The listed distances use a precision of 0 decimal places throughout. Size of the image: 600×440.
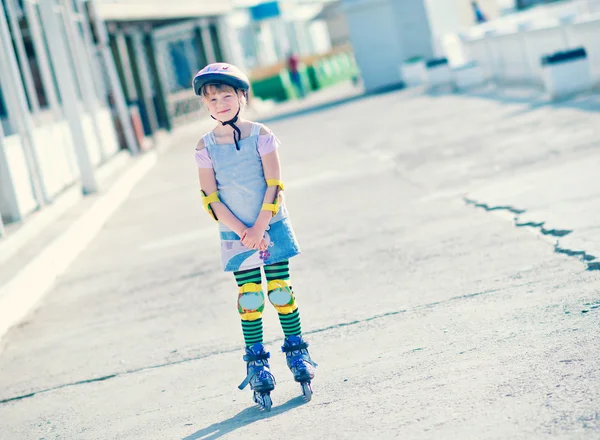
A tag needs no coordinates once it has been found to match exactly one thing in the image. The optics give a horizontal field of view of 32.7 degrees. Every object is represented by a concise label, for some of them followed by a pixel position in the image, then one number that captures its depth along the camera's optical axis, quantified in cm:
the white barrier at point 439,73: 2778
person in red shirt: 4397
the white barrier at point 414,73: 3268
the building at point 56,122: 1348
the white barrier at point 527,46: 1591
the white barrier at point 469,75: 2448
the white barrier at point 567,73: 1548
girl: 473
